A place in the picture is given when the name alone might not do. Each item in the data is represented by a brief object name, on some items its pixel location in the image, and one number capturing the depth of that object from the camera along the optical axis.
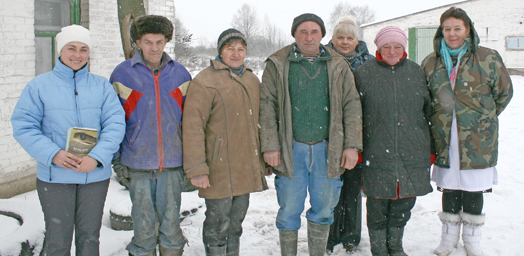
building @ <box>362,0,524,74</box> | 15.34
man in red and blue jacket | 2.44
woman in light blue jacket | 2.14
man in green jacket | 2.63
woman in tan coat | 2.53
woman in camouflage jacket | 2.79
